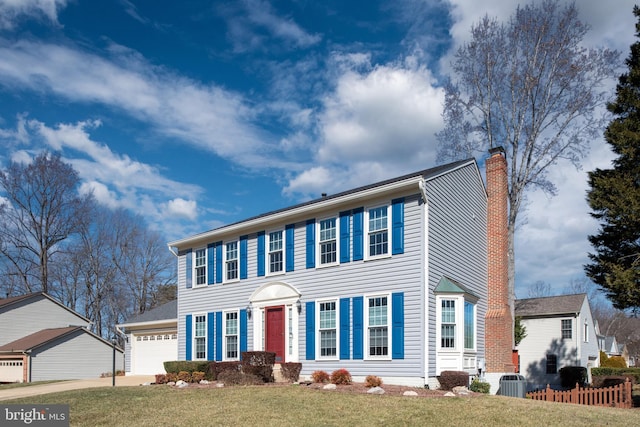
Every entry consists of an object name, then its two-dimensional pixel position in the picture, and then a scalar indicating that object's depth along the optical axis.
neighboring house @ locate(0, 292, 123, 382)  29.91
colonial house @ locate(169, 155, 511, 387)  17.50
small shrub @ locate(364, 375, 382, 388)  16.39
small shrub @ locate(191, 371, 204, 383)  19.53
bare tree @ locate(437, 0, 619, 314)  25.56
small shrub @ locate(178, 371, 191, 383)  19.54
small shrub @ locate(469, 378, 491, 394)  17.69
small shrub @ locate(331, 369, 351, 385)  17.19
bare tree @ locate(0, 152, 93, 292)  42.88
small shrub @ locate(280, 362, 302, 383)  18.48
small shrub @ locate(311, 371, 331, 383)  17.58
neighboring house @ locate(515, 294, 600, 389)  30.89
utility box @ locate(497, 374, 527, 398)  17.43
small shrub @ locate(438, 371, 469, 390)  16.56
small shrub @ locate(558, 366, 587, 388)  27.22
